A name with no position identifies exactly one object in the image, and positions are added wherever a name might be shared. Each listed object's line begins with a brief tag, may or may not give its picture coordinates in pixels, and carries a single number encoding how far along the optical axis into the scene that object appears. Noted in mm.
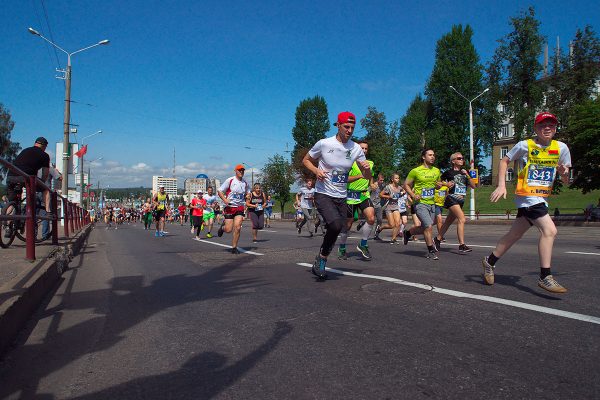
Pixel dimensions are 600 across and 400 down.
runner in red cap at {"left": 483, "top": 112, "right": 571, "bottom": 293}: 4754
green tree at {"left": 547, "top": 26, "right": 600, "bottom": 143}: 35719
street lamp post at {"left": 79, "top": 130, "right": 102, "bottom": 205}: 40025
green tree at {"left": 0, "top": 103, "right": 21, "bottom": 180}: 56078
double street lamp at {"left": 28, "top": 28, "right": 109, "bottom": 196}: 27859
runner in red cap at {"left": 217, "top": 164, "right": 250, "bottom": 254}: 10086
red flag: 34756
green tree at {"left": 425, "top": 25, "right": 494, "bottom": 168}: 51812
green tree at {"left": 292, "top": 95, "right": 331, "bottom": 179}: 84938
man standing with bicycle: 8788
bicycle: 7359
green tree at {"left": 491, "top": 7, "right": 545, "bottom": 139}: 41250
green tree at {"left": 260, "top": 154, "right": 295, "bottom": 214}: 68812
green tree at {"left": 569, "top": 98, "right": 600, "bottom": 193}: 25984
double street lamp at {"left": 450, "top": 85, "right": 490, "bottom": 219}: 32250
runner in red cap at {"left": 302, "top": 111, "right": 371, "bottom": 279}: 5930
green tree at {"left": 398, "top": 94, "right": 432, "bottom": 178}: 56094
